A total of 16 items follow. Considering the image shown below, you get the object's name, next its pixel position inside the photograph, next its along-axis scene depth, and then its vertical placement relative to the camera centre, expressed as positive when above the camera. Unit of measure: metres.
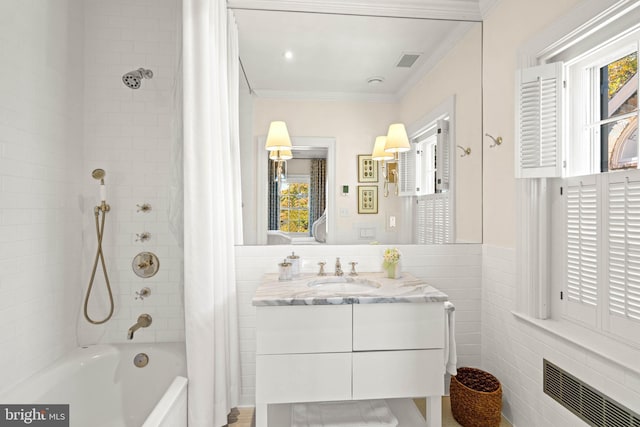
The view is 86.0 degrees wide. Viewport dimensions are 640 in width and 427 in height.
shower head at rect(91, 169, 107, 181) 2.14 +0.24
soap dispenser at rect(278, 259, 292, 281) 2.08 -0.36
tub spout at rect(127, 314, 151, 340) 2.09 -0.69
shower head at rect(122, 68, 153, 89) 2.20 +0.88
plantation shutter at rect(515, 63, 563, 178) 1.71 +0.46
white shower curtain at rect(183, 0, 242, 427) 1.85 -0.05
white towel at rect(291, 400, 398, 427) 1.91 -1.18
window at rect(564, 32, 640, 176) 1.44 +0.47
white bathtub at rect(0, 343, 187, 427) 1.80 -0.97
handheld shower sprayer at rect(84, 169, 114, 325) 2.09 -0.13
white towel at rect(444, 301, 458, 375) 1.82 -0.68
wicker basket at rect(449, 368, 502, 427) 1.89 -1.06
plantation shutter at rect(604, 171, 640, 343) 1.36 -0.18
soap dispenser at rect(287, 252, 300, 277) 2.14 -0.33
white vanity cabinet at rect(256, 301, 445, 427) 1.72 -0.72
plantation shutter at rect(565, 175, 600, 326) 1.55 -0.18
